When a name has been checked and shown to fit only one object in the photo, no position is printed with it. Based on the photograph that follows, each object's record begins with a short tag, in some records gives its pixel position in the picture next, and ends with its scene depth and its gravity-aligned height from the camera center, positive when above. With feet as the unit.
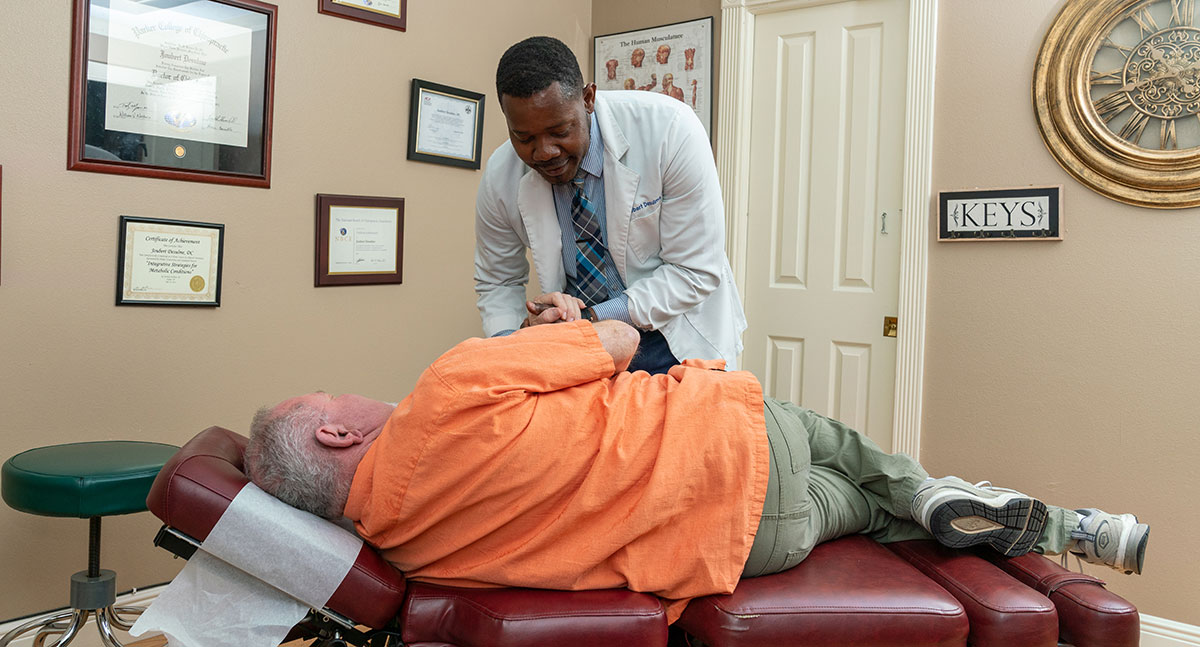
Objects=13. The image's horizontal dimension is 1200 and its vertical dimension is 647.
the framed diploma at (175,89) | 7.50 +1.99
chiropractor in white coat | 6.30 +0.72
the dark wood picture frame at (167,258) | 7.72 +0.38
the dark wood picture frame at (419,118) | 9.84 +2.29
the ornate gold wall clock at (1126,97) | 8.20 +2.43
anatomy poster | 11.26 +3.56
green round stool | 6.10 -1.45
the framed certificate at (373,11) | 9.06 +3.29
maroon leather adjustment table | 4.50 -1.61
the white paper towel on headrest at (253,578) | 4.51 -1.52
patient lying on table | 4.59 -0.94
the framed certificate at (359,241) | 9.12 +0.73
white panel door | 10.10 +1.49
